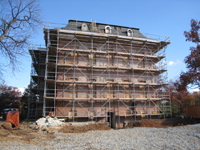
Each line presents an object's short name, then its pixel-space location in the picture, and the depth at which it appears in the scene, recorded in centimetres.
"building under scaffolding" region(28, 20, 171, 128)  1764
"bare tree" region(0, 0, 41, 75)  1111
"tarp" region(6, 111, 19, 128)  1359
